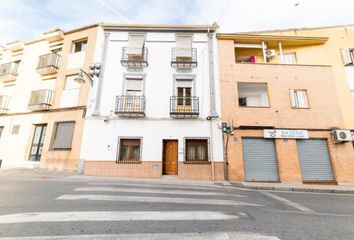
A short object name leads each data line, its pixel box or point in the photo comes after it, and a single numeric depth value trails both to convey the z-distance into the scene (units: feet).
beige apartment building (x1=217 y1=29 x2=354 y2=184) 34.42
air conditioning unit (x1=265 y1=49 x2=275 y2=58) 41.73
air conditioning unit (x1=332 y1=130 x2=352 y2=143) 34.27
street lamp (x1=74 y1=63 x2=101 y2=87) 36.63
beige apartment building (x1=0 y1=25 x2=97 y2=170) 38.40
